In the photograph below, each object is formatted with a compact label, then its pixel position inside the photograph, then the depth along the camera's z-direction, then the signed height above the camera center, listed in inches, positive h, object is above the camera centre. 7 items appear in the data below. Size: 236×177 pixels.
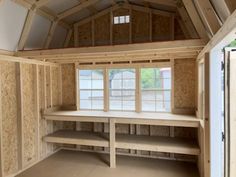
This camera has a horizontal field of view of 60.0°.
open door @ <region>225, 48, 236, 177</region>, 114.0 -14.2
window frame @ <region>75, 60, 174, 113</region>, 201.0 +12.9
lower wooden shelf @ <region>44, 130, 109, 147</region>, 185.8 -49.1
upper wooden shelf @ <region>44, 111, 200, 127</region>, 164.2 -27.5
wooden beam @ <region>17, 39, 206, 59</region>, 134.8 +27.1
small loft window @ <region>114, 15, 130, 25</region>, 211.0 +69.1
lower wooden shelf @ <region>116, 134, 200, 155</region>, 163.0 -49.5
